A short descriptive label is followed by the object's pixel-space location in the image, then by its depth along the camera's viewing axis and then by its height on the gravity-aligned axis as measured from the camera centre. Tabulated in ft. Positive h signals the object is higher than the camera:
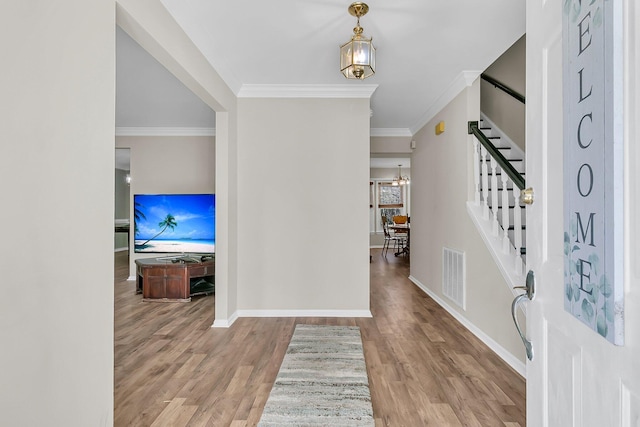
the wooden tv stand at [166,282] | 14.49 -3.03
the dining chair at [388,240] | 29.47 -2.52
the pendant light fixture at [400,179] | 31.54 +3.32
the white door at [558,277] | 1.93 -0.49
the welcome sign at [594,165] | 2.02 +0.33
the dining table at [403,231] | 26.99 -1.49
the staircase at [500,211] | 8.45 +0.07
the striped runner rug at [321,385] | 6.14 -3.80
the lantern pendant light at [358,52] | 7.39 +3.68
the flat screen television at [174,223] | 17.31 -0.52
